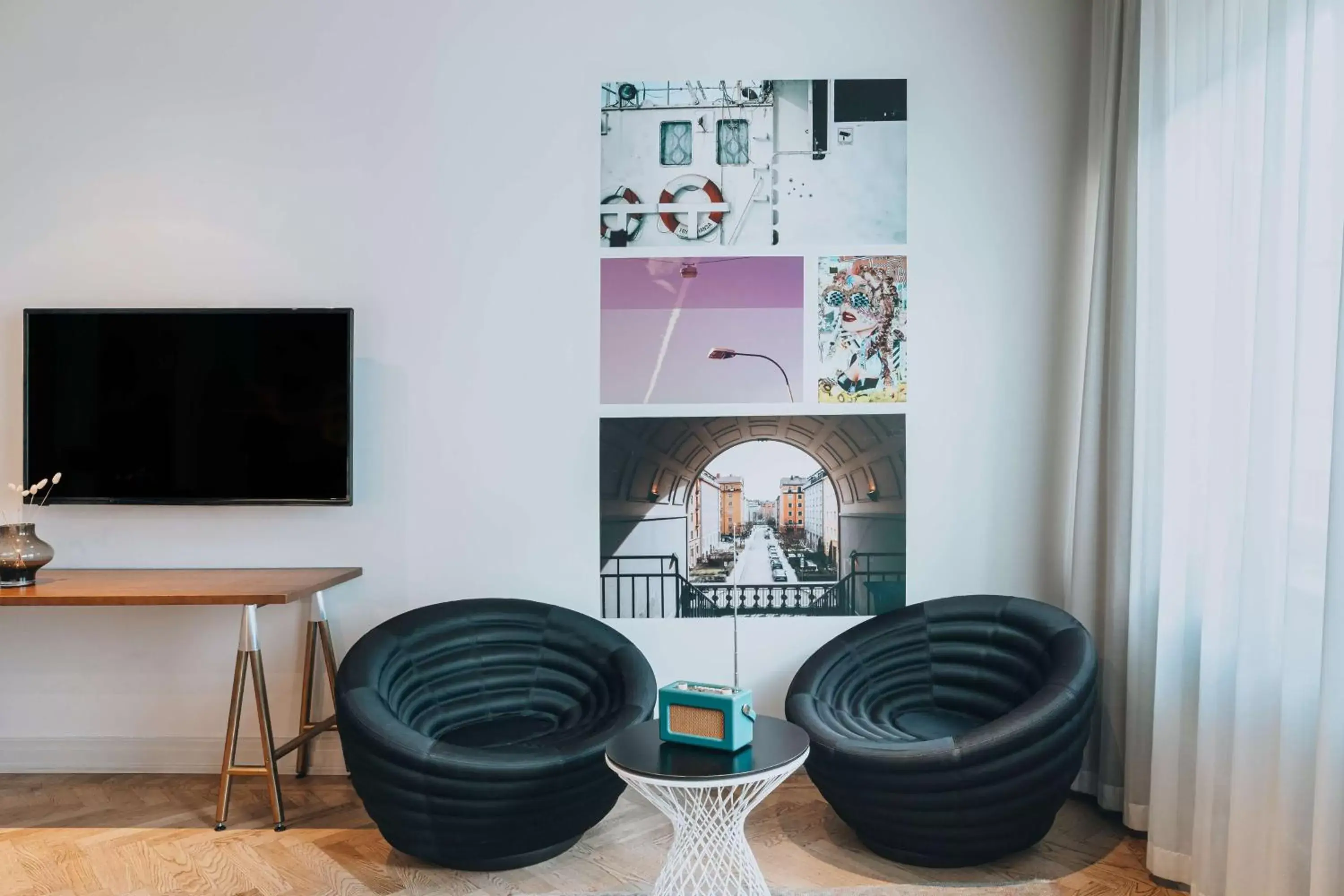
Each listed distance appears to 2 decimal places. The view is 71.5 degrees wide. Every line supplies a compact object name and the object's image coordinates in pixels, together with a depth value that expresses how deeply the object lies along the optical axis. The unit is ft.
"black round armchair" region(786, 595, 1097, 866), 8.89
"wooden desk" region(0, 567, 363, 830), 10.04
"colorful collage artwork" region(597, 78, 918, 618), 12.17
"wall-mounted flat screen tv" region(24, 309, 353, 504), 11.84
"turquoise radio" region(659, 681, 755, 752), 7.64
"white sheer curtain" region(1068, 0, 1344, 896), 7.21
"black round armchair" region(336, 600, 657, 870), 8.89
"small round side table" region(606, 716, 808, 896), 7.27
